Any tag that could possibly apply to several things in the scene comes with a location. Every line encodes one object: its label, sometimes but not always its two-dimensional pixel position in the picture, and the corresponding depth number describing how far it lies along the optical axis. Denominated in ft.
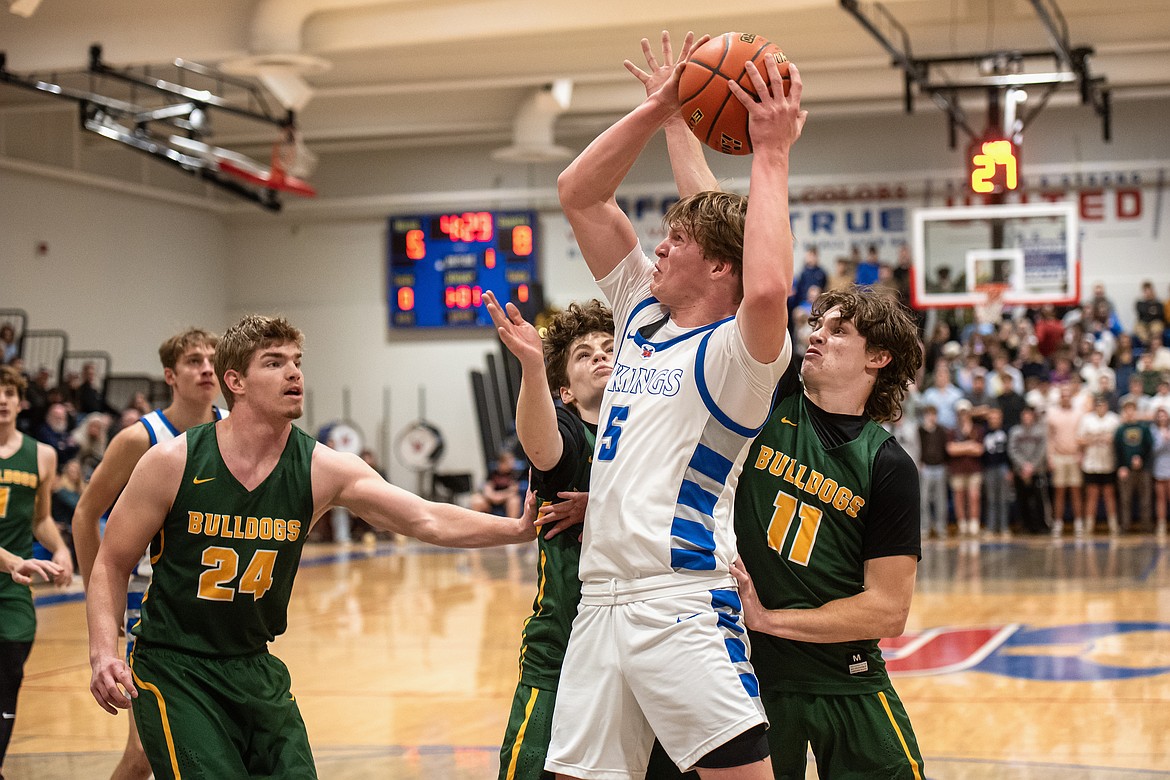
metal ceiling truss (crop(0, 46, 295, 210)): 54.80
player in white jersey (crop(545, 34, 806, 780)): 9.28
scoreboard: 77.05
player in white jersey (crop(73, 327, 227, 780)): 15.16
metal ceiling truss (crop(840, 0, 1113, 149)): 51.06
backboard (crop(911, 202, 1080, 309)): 58.08
